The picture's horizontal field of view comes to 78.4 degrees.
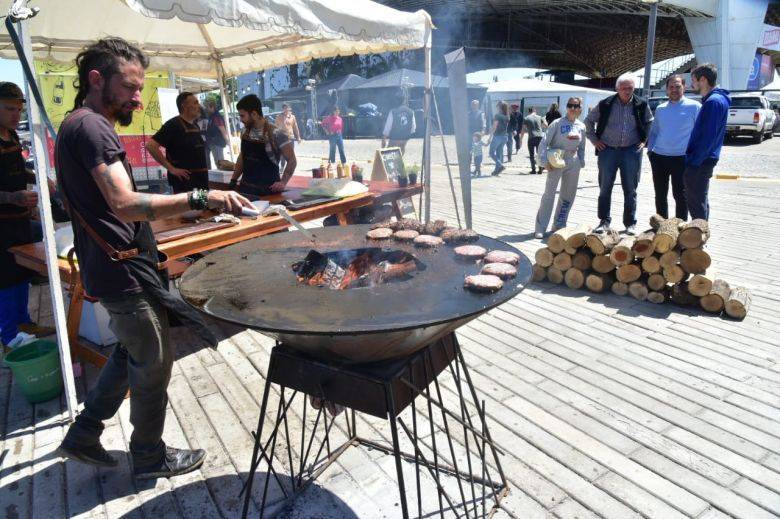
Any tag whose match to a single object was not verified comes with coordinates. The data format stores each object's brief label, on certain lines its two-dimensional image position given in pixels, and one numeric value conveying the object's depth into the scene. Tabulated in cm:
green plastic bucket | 302
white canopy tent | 312
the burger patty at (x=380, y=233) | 292
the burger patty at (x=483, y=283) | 198
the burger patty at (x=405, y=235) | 291
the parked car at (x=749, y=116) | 1823
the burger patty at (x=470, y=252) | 249
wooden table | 335
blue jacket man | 531
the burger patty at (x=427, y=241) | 277
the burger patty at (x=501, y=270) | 216
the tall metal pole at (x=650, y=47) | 946
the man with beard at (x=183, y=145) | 505
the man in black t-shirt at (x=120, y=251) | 187
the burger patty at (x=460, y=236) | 281
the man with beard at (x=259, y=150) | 526
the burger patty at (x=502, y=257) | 234
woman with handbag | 649
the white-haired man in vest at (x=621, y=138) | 598
